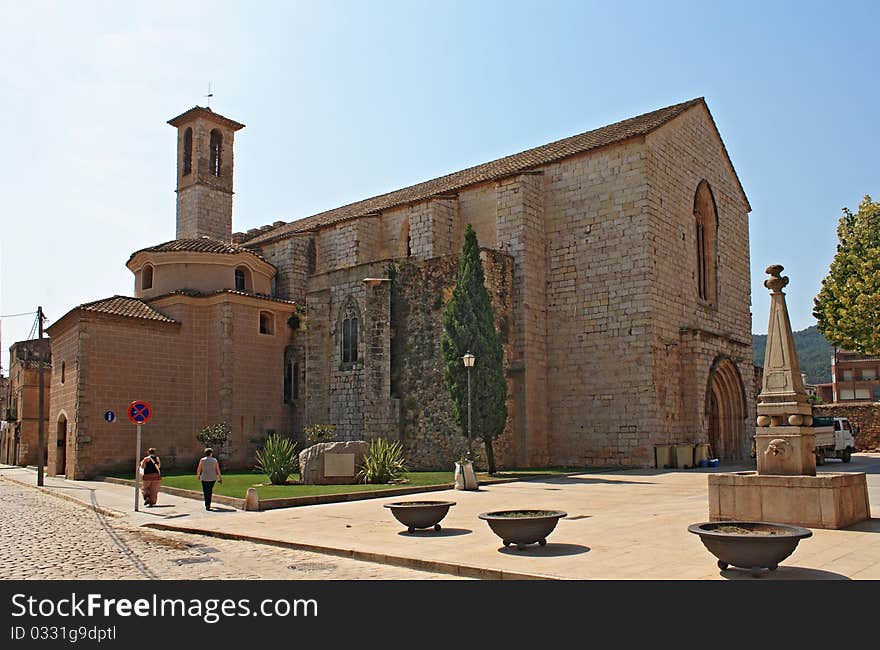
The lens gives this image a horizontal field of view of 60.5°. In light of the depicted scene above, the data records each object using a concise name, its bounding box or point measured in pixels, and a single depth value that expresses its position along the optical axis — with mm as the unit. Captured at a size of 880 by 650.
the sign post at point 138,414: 16531
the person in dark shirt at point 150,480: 17562
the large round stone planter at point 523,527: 9414
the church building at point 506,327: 26172
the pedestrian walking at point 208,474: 16484
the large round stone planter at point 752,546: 7160
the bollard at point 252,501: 16078
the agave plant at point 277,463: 21312
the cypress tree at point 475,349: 23891
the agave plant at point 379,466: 21094
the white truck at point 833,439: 26728
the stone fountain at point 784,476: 10461
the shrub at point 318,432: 26578
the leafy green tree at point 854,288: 35344
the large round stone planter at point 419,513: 11508
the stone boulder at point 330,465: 20969
